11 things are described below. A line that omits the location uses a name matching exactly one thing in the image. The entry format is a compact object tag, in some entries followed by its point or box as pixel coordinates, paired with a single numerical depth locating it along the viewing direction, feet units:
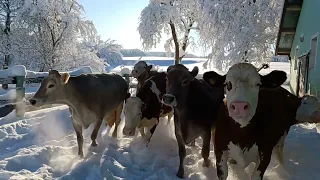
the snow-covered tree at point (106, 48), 59.47
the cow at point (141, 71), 17.88
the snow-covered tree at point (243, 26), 34.25
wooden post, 18.10
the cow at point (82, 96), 11.38
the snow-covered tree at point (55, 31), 49.66
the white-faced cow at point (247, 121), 7.39
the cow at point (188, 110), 10.37
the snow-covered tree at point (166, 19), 48.48
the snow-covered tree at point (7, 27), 51.44
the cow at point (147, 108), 12.49
